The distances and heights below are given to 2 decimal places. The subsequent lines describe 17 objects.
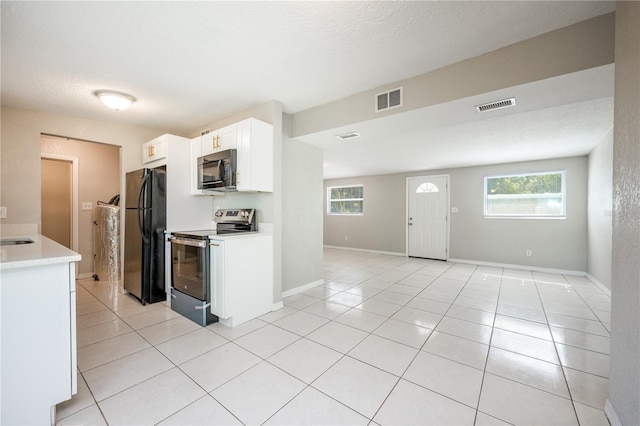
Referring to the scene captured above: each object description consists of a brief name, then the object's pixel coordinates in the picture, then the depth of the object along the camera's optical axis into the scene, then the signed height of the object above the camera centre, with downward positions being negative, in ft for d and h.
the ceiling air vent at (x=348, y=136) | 10.76 +3.18
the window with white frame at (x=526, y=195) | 16.76 +1.05
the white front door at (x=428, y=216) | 20.97 -0.50
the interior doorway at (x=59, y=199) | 14.19 +0.61
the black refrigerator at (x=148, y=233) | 10.62 -0.98
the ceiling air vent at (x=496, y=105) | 7.46 +3.17
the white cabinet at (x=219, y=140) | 9.75 +2.79
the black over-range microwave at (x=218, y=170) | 9.45 +1.52
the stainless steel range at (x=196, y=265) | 8.80 -2.02
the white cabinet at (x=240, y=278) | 8.39 -2.34
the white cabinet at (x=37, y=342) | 4.10 -2.24
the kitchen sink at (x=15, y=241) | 7.30 -0.91
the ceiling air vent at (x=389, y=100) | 8.42 +3.71
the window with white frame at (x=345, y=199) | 25.93 +1.13
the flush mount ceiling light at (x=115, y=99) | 8.91 +3.90
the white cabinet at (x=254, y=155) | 9.20 +2.01
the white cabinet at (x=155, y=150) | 11.18 +2.75
